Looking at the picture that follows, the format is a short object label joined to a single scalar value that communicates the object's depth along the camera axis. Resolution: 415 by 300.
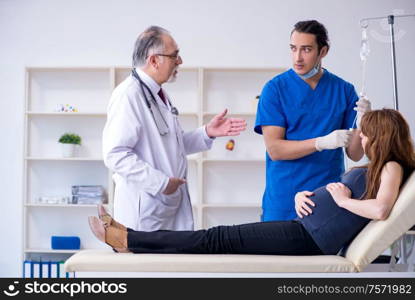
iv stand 3.05
